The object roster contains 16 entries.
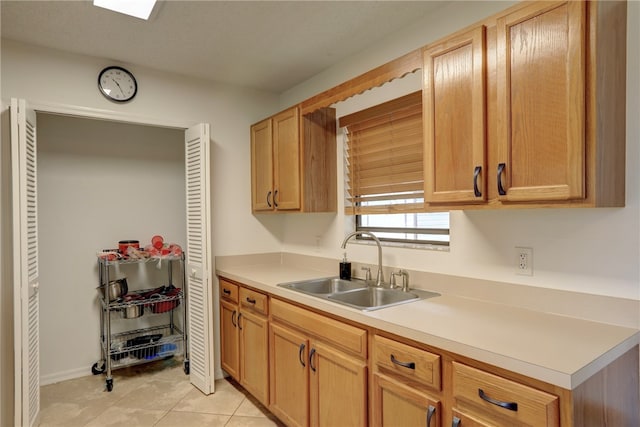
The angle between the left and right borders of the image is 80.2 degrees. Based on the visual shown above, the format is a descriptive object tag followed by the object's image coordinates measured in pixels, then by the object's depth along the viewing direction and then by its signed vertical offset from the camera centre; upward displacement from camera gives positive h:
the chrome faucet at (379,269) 2.29 -0.36
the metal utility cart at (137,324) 2.97 -0.96
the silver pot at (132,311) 3.08 -0.80
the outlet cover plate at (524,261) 1.68 -0.24
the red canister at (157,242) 3.18 -0.24
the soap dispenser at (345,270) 2.54 -0.40
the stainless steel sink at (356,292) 2.10 -0.49
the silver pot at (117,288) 2.98 -0.59
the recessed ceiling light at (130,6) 1.98 +1.11
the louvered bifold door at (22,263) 2.10 -0.27
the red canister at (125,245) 3.03 -0.26
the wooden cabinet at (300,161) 2.67 +0.37
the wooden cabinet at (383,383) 1.13 -0.67
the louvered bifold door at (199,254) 2.81 -0.32
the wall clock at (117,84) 2.71 +0.94
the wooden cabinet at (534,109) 1.24 +0.36
